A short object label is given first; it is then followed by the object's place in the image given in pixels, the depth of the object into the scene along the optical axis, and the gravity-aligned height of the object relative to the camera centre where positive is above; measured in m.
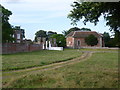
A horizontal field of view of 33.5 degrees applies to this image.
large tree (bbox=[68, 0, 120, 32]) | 8.20 +1.46
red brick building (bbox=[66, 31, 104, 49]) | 74.25 +1.87
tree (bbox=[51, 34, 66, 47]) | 69.69 +1.39
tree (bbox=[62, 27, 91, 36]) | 97.16 +6.73
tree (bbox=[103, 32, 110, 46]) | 72.09 +1.41
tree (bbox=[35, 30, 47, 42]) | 103.81 +5.47
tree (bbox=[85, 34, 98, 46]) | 67.12 +1.28
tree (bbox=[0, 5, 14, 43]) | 31.82 +2.78
